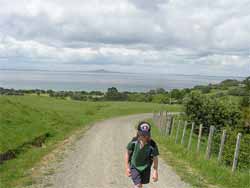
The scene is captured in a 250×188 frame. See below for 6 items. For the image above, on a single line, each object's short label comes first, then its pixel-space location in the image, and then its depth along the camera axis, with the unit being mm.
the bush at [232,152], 12066
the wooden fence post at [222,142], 9821
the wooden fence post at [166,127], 17693
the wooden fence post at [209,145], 10608
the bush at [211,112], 21859
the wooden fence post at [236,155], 8734
